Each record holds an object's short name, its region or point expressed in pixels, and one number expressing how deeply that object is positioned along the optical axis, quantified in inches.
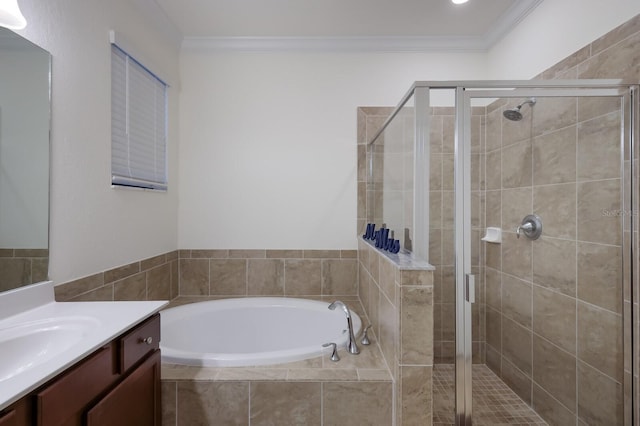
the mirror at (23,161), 43.3
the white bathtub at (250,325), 79.4
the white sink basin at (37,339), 36.3
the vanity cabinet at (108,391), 27.8
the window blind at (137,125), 67.1
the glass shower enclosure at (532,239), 51.9
